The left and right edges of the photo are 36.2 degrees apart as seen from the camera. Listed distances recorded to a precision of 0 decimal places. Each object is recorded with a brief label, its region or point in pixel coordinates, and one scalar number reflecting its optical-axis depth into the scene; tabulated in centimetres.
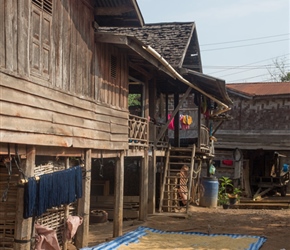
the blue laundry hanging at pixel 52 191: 695
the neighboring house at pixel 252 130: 2402
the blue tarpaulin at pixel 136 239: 1022
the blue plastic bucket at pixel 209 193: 1969
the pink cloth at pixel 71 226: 895
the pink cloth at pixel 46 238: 781
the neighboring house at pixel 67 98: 671
